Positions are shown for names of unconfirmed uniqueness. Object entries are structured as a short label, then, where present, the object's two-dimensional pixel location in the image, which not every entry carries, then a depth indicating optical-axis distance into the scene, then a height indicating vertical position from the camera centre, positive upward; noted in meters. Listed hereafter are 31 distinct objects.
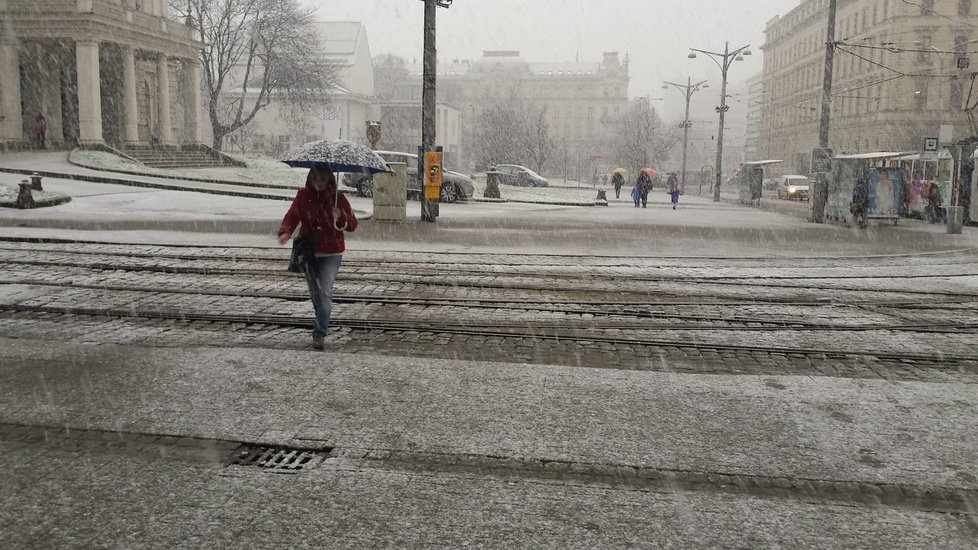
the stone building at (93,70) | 36.50 +4.36
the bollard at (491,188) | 36.03 -0.76
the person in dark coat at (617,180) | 47.93 -0.46
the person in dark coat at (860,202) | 24.16 -0.73
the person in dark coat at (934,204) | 28.00 -0.86
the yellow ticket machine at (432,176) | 20.47 -0.17
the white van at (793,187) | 51.66 -0.72
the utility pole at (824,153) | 26.20 +0.70
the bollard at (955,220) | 22.08 -1.07
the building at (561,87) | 153.25 +15.10
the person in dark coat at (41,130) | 37.66 +1.41
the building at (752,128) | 132.99 +7.53
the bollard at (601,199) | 38.01 -1.22
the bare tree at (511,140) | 74.56 +2.66
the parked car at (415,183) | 29.70 -0.52
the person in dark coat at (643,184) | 34.25 -0.46
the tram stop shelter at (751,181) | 42.84 -0.33
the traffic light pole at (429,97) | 20.34 +1.68
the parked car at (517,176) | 51.69 -0.35
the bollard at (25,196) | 20.09 -0.82
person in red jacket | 7.06 -0.50
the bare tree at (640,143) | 82.31 +3.16
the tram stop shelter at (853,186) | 24.58 -0.38
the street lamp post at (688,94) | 61.86 +5.88
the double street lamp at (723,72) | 47.78 +5.82
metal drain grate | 4.48 -1.55
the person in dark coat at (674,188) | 35.12 -0.61
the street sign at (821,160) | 26.53 +0.49
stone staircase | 38.66 +0.41
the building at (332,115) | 79.00 +4.97
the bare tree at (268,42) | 50.12 +7.44
